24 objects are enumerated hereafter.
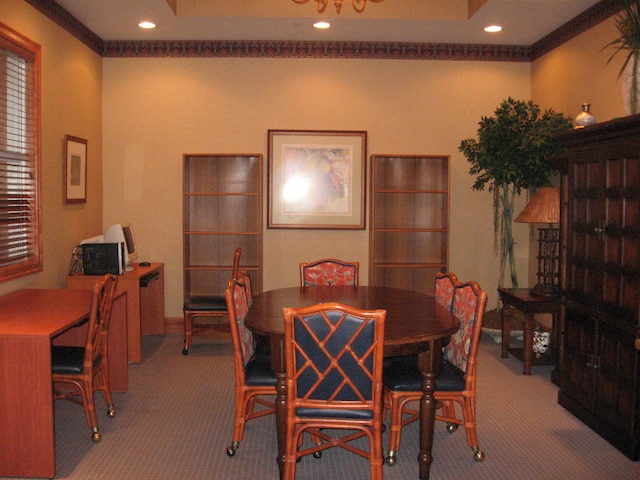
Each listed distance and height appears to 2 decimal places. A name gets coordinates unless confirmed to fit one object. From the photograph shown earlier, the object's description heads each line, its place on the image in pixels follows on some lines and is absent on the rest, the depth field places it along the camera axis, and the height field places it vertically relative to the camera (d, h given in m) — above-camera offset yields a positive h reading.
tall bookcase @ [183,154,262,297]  6.45 +0.00
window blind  4.36 +0.41
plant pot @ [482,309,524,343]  6.04 -1.00
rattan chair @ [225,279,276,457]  3.41 -0.84
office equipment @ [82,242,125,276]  5.34 -0.35
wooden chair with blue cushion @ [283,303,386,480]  2.83 -0.69
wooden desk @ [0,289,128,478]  3.19 -0.92
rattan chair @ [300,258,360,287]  4.98 -0.42
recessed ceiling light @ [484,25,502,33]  5.83 +1.74
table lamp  5.19 +0.00
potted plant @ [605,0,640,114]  3.76 +0.93
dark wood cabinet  3.50 -0.37
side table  5.05 -0.80
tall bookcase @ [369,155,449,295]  6.54 -0.02
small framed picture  5.45 +0.41
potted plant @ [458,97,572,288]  5.53 +0.63
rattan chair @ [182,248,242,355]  5.68 -0.81
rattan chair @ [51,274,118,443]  3.65 -0.82
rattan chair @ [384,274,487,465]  3.35 -0.84
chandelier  4.00 +1.35
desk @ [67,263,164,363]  5.27 -0.74
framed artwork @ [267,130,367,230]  6.47 +0.39
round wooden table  3.11 -0.57
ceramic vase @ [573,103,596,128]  4.24 +0.66
